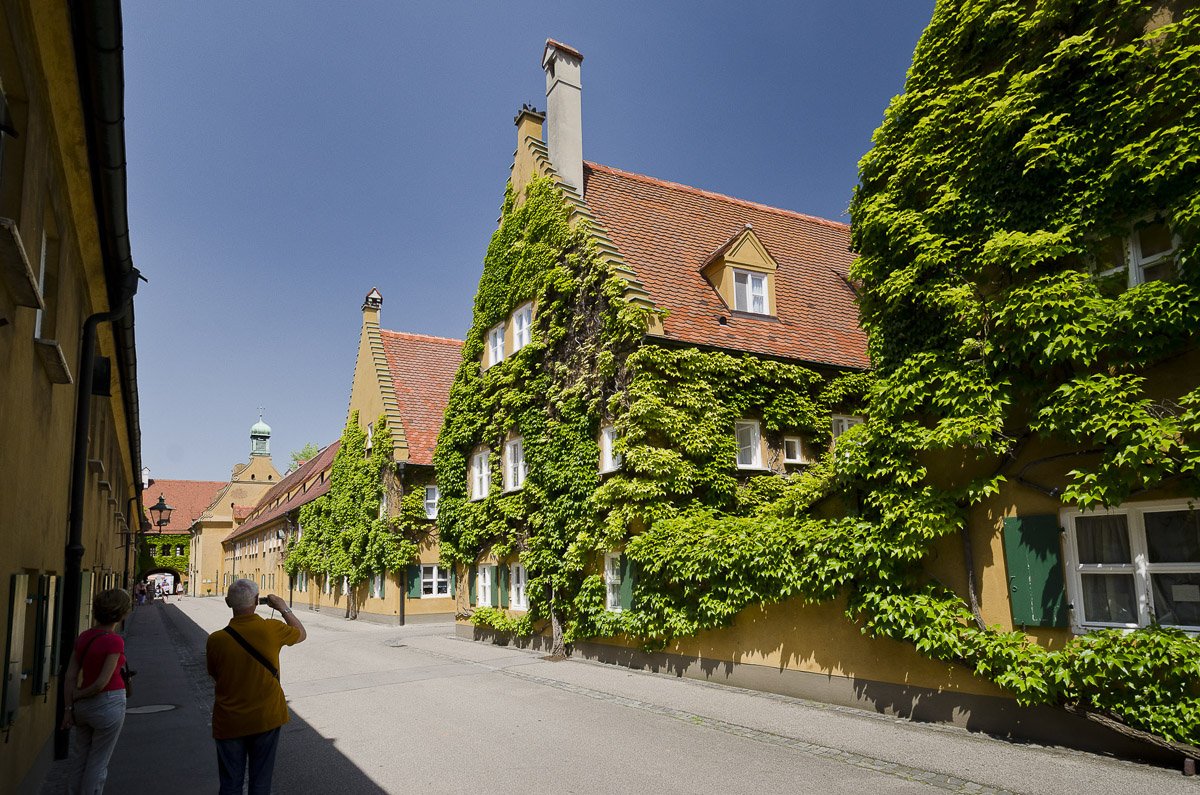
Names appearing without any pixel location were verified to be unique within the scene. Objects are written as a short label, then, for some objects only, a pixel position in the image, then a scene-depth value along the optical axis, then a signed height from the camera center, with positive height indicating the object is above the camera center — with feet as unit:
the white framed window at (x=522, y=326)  71.31 +17.42
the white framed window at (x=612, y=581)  57.26 -3.16
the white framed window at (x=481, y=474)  76.54 +5.54
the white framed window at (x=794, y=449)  59.11 +5.60
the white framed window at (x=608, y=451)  57.41 +5.63
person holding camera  18.39 -3.29
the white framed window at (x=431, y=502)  105.19 +4.17
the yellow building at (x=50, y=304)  19.06 +7.01
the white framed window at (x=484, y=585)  75.77 -4.35
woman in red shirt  19.13 -3.56
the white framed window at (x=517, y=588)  70.49 -4.33
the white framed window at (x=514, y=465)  71.00 +5.81
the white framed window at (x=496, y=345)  76.64 +17.02
